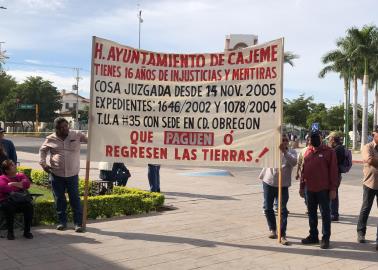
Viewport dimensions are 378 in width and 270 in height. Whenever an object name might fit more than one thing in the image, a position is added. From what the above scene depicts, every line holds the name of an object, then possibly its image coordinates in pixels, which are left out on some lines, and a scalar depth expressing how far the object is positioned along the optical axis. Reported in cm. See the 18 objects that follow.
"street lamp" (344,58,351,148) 3999
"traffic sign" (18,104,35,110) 7171
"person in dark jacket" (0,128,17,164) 724
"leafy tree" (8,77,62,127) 7450
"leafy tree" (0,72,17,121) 7525
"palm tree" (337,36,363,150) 4075
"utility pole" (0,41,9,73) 5277
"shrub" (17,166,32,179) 1295
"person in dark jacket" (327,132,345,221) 794
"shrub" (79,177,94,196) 1015
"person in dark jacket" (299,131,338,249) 629
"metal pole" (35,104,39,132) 6774
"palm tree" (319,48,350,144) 4256
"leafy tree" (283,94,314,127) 6322
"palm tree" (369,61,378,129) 4028
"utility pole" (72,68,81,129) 8637
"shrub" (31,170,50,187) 1215
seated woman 644
